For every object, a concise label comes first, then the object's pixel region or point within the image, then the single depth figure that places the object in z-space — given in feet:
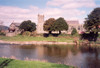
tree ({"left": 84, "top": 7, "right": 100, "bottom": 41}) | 148.15
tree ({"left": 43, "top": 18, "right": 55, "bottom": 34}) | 188.01
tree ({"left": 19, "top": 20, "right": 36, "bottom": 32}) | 197.98
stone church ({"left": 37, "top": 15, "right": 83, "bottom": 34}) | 255.29
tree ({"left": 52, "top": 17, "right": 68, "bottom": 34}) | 179.16
